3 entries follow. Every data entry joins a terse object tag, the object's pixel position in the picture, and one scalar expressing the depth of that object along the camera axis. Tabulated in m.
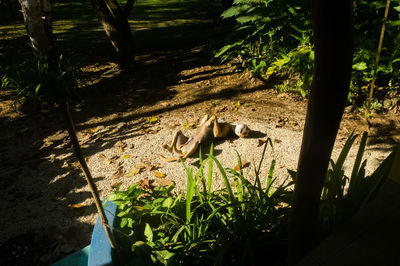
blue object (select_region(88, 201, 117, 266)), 1.53
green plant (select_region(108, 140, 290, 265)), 1.62
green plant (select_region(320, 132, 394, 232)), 1.65
